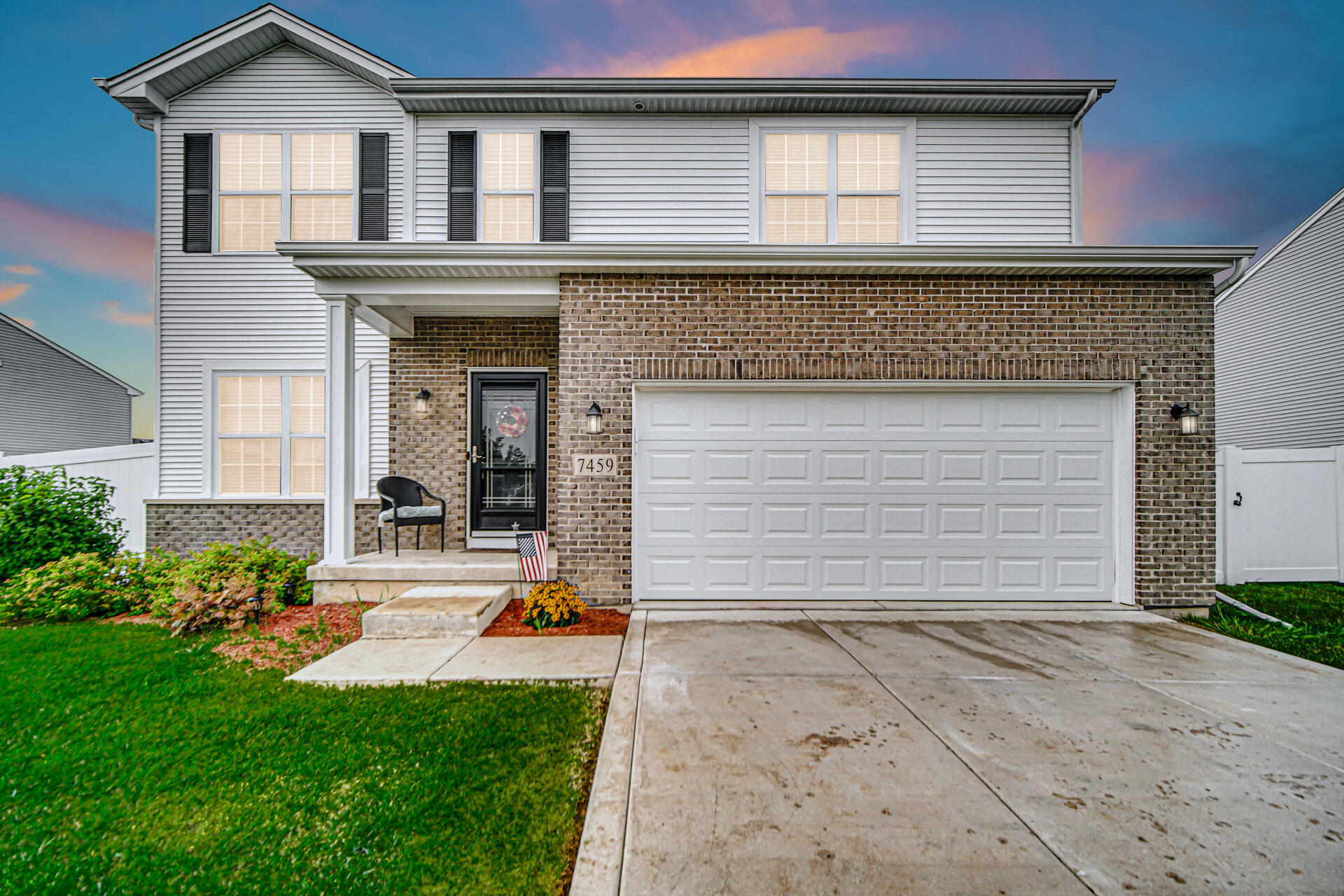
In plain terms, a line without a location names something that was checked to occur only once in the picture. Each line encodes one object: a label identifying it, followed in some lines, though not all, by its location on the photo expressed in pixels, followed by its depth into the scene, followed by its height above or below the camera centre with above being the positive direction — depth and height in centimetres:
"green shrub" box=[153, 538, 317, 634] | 485 -135
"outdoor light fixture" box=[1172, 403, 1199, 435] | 514 +40
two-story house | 529 +143
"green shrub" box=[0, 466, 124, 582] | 587 -82
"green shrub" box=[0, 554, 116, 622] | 527 -148
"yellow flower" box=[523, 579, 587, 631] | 476 -143
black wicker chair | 618 -68
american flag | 542 -109
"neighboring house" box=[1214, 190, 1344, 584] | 665 +113
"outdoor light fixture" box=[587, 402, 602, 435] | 519 +34
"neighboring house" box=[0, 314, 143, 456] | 1269 +140
